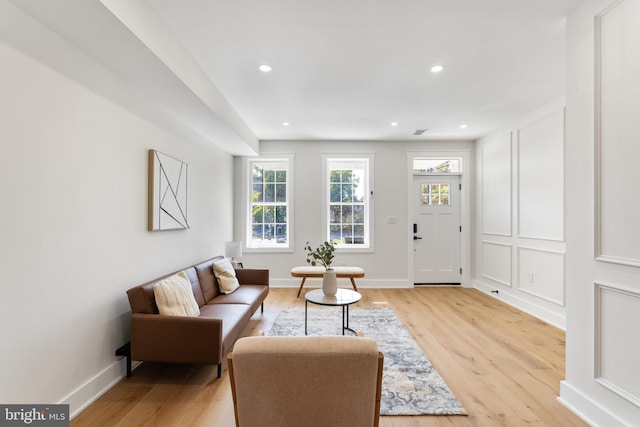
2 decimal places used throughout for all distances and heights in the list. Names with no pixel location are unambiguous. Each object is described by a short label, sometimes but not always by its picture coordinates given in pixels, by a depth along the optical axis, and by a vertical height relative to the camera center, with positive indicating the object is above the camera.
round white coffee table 2.91 -0.83
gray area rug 2.05 -1.27
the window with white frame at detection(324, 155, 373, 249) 5.55 +0.20
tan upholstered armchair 1.15 -0.64
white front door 5.55 -0.24
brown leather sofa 2.25 -0.90
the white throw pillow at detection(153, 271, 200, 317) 2.39 -0.68
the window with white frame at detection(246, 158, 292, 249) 5.53 +0.19
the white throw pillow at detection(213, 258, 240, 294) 3.65 -0.75
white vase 3.16 -0.71
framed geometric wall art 2.80 +0.22
